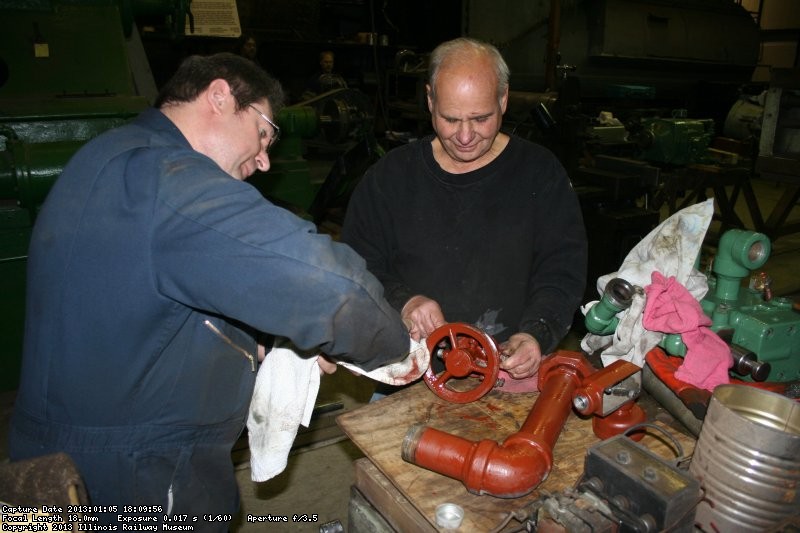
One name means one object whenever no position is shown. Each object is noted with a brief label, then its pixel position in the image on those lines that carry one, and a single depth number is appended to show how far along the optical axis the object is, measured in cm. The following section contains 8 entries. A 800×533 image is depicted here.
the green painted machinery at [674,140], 435
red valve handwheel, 120
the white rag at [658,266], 132
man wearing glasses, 81
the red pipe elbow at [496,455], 91
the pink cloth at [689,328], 122
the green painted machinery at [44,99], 214
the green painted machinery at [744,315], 130
